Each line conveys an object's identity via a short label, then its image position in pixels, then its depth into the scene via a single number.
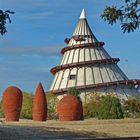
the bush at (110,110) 42.81
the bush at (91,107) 57.24
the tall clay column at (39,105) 39.94
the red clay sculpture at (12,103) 38.28
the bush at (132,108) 58.97
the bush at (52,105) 58.48
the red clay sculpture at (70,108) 37.88
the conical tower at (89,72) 75.88
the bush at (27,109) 56.81
